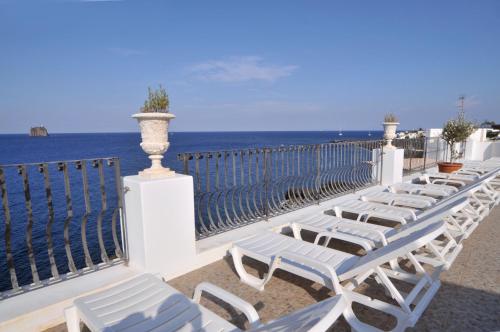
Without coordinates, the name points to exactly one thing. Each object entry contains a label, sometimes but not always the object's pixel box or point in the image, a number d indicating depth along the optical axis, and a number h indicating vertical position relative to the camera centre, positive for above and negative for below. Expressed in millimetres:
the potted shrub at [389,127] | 7091 +49
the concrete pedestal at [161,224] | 2900 -972
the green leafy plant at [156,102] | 3061 +325
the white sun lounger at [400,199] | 4918 -1248
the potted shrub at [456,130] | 9406 -71
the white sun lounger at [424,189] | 5473 -1216
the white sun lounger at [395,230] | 2959 -1261
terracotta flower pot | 8789 -1198
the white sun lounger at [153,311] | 1743 -1199
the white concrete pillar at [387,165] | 7238 -924
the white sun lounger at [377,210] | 4090 -1251
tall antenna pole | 18031 +1817
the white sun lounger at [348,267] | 2064 -1260
